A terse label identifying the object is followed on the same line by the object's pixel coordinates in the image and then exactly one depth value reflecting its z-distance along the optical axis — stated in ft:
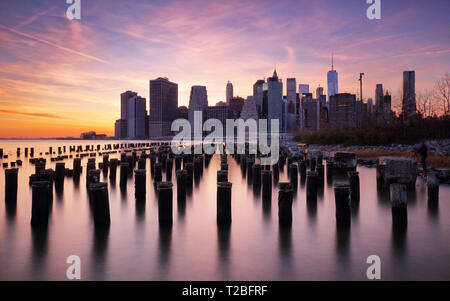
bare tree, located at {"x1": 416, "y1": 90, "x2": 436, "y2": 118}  202.04
